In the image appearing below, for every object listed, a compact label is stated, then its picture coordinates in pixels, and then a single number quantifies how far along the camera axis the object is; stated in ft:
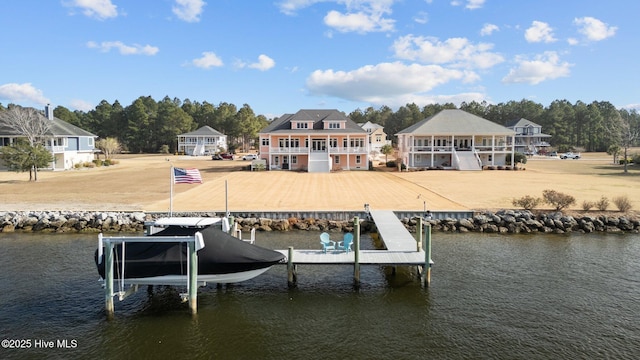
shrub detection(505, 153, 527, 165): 186.91
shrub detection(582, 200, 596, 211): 85.76
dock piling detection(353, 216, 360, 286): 50.14
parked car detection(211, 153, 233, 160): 253.65
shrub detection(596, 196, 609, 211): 85.66
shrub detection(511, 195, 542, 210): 85.46
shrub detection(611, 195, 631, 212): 83.97
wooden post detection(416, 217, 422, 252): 55.47
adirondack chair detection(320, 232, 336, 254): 54.75
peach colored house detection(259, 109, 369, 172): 177.27
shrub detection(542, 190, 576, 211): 84.58
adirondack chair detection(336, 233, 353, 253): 54.95
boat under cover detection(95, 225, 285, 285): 43.60
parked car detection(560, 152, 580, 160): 258.98
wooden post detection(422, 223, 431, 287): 50.19
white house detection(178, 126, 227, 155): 308.40
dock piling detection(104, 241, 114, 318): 41.96
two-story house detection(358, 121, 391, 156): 335.40
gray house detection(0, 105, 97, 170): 181.76
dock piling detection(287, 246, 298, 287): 50.02
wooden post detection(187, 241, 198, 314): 42.83
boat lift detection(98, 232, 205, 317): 42.29
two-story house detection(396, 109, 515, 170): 176.65
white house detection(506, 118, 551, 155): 304.50
